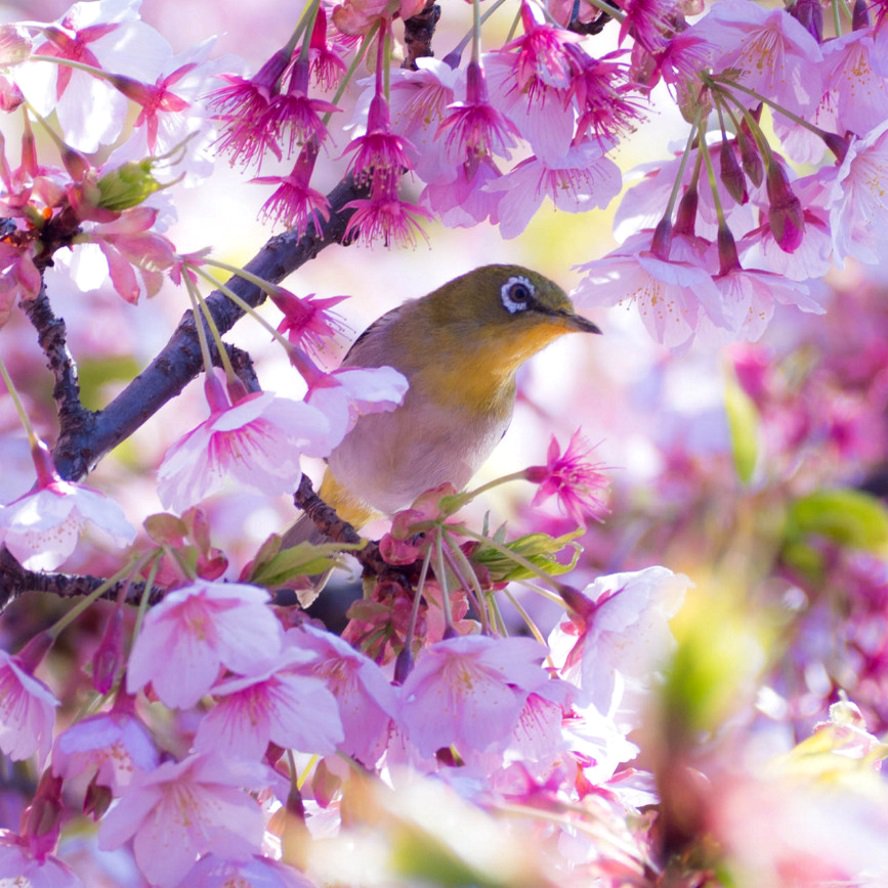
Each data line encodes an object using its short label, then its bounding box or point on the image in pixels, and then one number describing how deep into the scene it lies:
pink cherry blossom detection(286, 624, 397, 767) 2.98
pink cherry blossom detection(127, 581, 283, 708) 2.96
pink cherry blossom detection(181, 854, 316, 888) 2.97
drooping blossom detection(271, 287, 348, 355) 3.04
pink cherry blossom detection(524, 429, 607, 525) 3.05
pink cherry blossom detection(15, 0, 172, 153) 3.03
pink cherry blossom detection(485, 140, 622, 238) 3.06
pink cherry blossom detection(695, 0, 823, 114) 3.02
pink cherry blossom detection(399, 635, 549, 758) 2.99
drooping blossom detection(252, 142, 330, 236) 3.04
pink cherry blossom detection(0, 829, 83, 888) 2.98
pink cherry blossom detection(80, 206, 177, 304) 2.99
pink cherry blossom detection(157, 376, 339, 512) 2.99
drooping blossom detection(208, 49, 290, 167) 3.03
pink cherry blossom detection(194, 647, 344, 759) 2.97
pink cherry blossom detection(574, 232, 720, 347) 3.04
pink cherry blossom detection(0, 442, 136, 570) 2.98
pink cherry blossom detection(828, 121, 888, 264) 3.03
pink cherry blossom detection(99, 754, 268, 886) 2.96
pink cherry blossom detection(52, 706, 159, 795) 2.97
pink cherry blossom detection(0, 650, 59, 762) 2.98
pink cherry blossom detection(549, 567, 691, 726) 3.01
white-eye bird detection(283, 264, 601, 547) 3.45
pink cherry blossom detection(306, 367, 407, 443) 3.00
